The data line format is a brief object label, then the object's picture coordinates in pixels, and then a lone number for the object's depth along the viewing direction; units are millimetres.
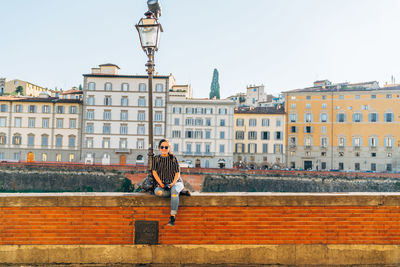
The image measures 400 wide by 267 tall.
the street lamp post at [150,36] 6176
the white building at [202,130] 53031
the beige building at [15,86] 79062
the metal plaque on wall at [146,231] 5211
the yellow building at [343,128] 54469
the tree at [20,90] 76438
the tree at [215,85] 78375
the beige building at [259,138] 56375
